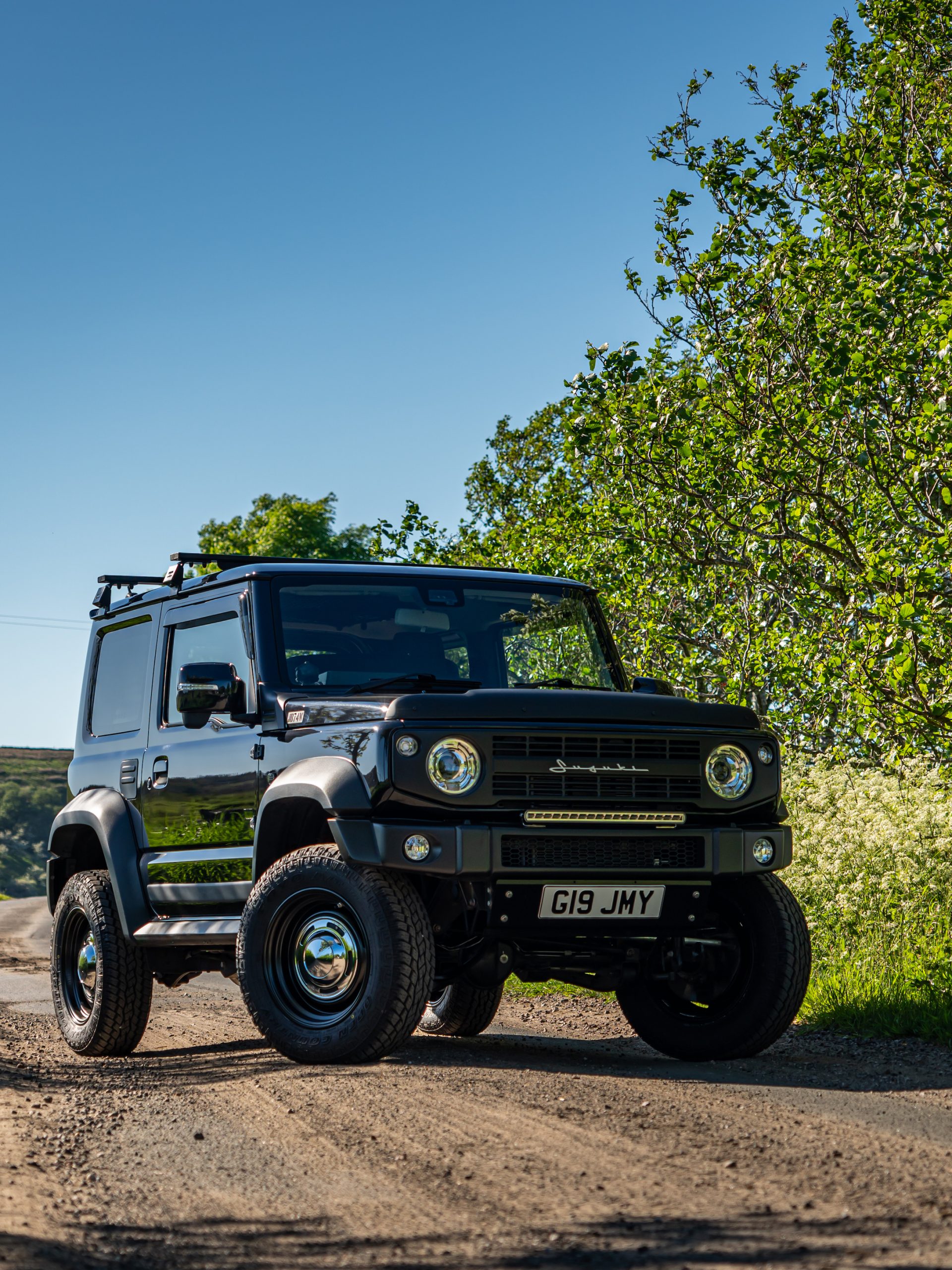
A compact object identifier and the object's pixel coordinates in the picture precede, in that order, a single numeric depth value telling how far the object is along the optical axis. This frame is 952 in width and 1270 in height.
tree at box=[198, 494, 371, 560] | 50.47
